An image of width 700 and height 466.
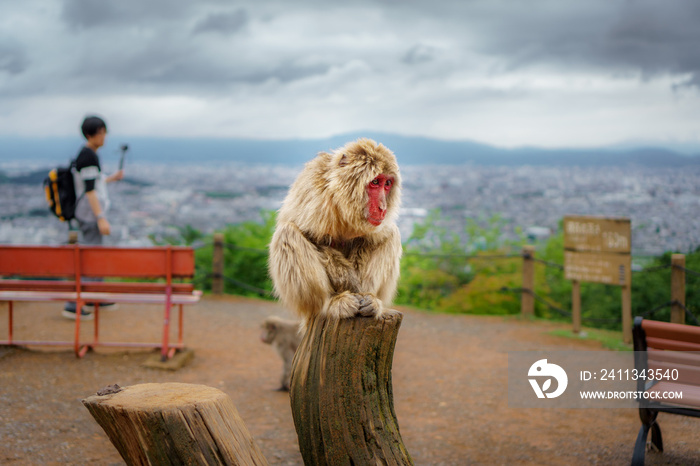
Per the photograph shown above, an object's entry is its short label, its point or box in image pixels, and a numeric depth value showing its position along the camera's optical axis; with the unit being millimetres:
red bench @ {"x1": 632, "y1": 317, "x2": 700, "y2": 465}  3854
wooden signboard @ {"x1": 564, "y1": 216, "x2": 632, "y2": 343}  7824
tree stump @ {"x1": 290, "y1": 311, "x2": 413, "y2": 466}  3129
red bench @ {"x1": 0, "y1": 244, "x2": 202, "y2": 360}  6035
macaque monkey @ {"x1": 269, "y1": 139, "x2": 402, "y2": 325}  3221
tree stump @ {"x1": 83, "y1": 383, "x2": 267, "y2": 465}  2551
